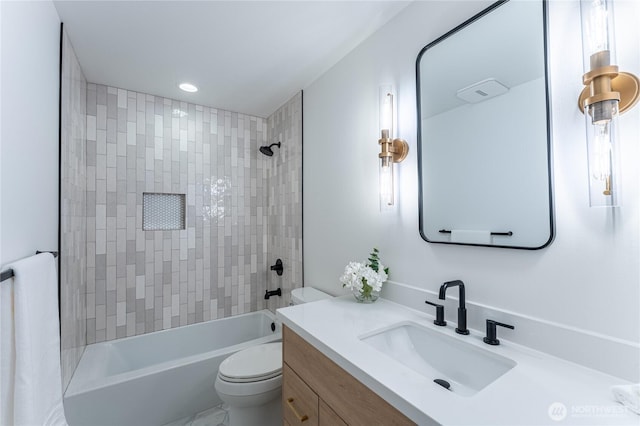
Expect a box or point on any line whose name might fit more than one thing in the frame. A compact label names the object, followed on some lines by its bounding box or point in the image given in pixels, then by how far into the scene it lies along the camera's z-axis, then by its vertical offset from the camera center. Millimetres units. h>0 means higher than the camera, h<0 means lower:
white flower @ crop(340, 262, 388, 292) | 1396 -309
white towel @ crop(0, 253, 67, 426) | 772 -387
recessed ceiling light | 2221 +1044
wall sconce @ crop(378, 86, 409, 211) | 1398 +331
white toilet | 1539 -940
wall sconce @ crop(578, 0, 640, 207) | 744 +304
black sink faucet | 1062 -372
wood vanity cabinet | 785 -591
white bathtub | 1649 -1077
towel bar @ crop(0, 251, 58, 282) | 767 -154
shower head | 2686 +636
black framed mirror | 940 +317
